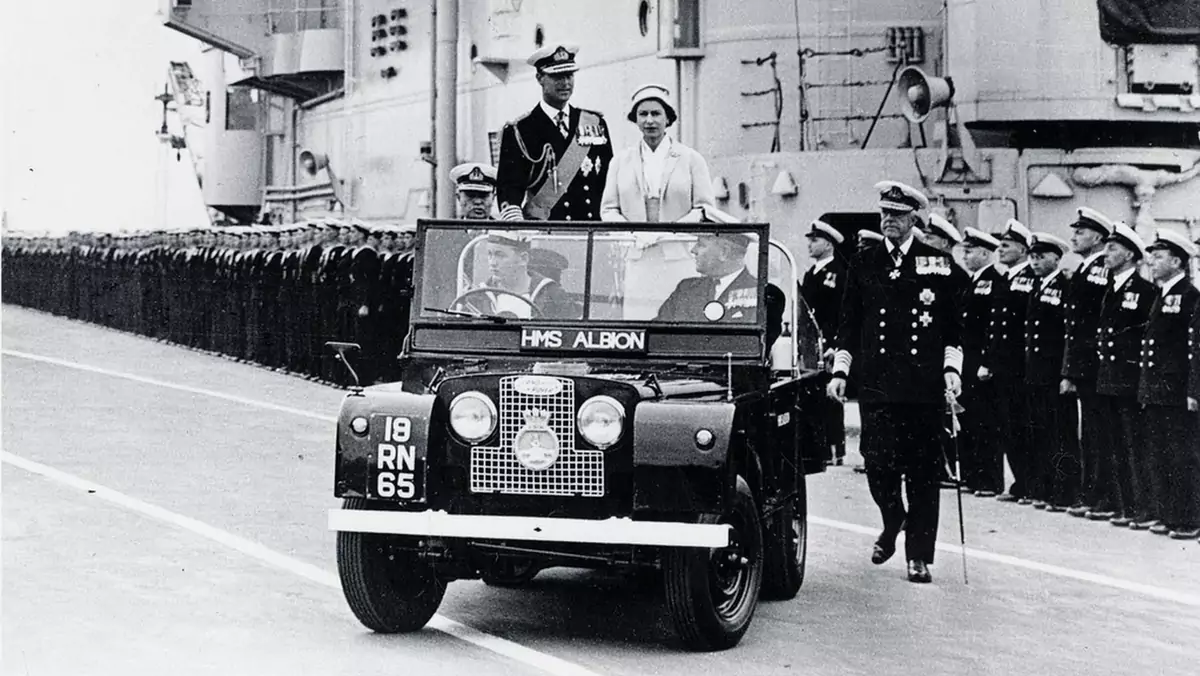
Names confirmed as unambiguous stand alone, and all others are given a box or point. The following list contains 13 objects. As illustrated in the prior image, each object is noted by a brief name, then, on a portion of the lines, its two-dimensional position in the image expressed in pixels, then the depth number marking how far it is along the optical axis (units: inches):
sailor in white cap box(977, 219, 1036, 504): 451.2
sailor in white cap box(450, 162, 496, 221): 373.6
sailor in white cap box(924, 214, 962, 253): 435.2
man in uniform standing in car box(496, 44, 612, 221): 321.1
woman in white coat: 316.5
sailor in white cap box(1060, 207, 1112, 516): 419.5
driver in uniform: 278.7
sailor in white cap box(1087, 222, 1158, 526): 402.3
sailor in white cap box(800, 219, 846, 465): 507.2
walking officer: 323.0
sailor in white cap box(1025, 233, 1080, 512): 434.9
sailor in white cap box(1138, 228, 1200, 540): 387.2
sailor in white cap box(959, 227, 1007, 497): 459.8
